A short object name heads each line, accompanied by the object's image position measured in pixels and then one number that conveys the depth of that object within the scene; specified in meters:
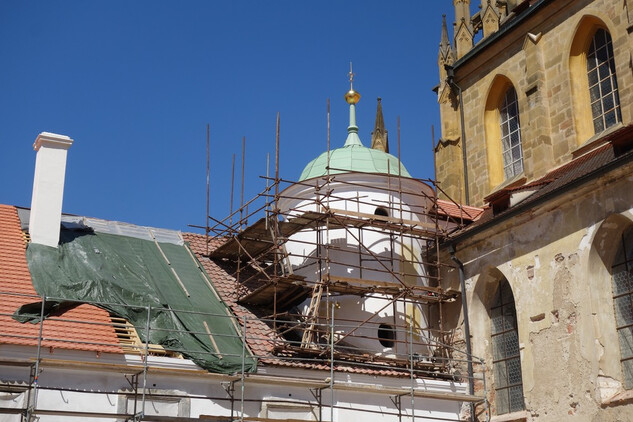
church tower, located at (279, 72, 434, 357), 22.19
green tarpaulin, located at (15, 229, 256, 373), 19.09
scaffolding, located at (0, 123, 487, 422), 18.12
